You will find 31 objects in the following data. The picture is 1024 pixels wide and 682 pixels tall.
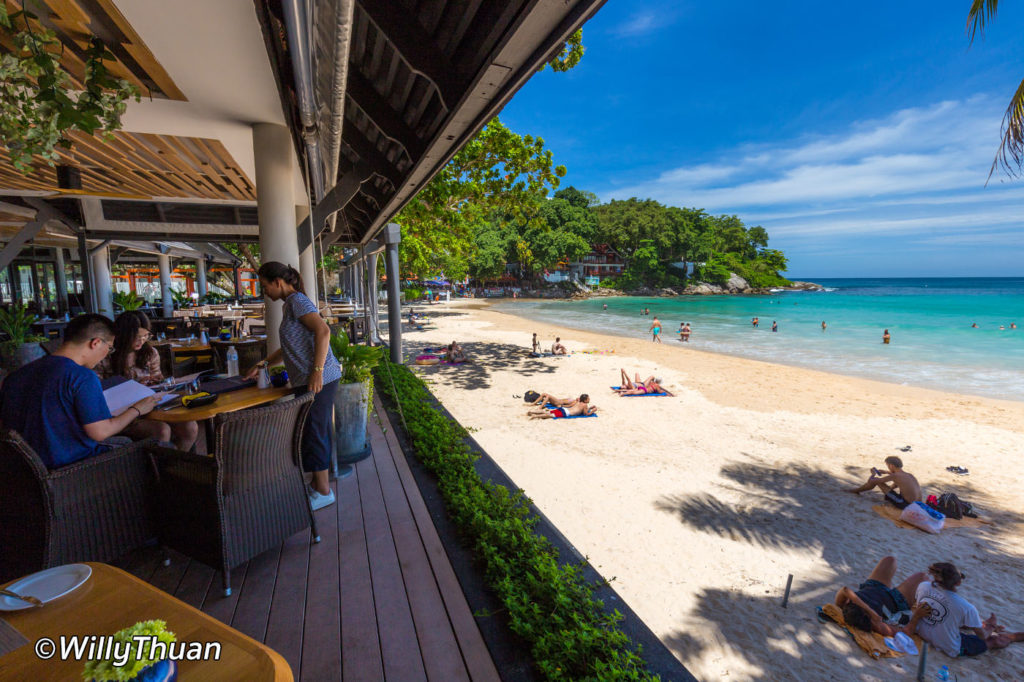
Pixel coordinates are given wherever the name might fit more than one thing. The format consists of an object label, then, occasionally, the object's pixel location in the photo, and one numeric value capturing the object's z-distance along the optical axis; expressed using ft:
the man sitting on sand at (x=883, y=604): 11.15
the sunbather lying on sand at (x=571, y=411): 27.50
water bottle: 13.48
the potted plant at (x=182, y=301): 53.12
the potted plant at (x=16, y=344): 20.97
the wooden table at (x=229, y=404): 8.27
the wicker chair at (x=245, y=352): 21.02
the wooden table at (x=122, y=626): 3.02
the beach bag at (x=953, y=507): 17.06
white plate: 3.60
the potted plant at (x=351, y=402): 12.86
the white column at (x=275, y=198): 13.52
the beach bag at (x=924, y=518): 16.15
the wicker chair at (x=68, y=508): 6.36
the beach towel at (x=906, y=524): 16.62
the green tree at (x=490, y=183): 31.40
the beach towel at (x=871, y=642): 10.65
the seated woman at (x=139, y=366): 10.56
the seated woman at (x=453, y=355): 45.11
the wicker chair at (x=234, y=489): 7.22
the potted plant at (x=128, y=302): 34.94
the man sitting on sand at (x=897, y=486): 17.42
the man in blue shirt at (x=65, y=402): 6.57
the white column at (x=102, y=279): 40.27
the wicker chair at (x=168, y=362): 19.62
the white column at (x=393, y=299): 28.55
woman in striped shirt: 9.47
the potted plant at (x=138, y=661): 2.51
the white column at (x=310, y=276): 16.53
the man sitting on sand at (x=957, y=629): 10.91
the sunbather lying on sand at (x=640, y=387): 34.06
